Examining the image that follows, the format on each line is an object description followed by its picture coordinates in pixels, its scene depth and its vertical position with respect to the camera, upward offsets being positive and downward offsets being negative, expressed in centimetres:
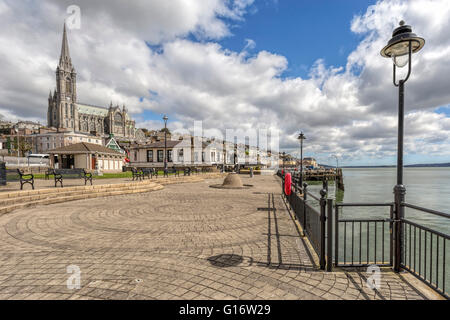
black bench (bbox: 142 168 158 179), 2122 -148
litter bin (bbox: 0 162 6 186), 1340 -109
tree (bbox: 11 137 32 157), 8112 +375
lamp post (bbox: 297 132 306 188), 2550 +218
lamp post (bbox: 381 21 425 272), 369 +104
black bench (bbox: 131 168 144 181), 1912 -144
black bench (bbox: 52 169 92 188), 1434 -121
